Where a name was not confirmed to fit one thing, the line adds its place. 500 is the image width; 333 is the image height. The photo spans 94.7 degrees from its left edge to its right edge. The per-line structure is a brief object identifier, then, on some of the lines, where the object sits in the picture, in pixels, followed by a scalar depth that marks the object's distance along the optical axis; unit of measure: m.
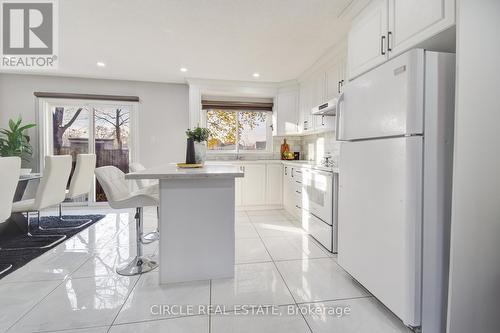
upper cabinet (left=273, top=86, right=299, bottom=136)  4.42
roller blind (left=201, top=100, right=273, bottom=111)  4.56
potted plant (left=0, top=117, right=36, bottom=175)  3.68
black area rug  2.25
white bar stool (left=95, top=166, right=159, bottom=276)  1.91
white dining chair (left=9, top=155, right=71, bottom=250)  2.63
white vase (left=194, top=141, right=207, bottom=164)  2.50
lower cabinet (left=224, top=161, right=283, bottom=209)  4.28
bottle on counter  4.69
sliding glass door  4.33
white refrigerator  1.28
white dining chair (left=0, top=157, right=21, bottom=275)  1.94
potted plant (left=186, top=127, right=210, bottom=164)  2.46
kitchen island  1.81
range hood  2.65
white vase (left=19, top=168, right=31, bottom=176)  3.32
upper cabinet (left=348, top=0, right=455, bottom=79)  1.34
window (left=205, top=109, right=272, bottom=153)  4.72
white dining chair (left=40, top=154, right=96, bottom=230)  3.29
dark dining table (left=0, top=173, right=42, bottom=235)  3.01
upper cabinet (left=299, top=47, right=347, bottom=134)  3.03
